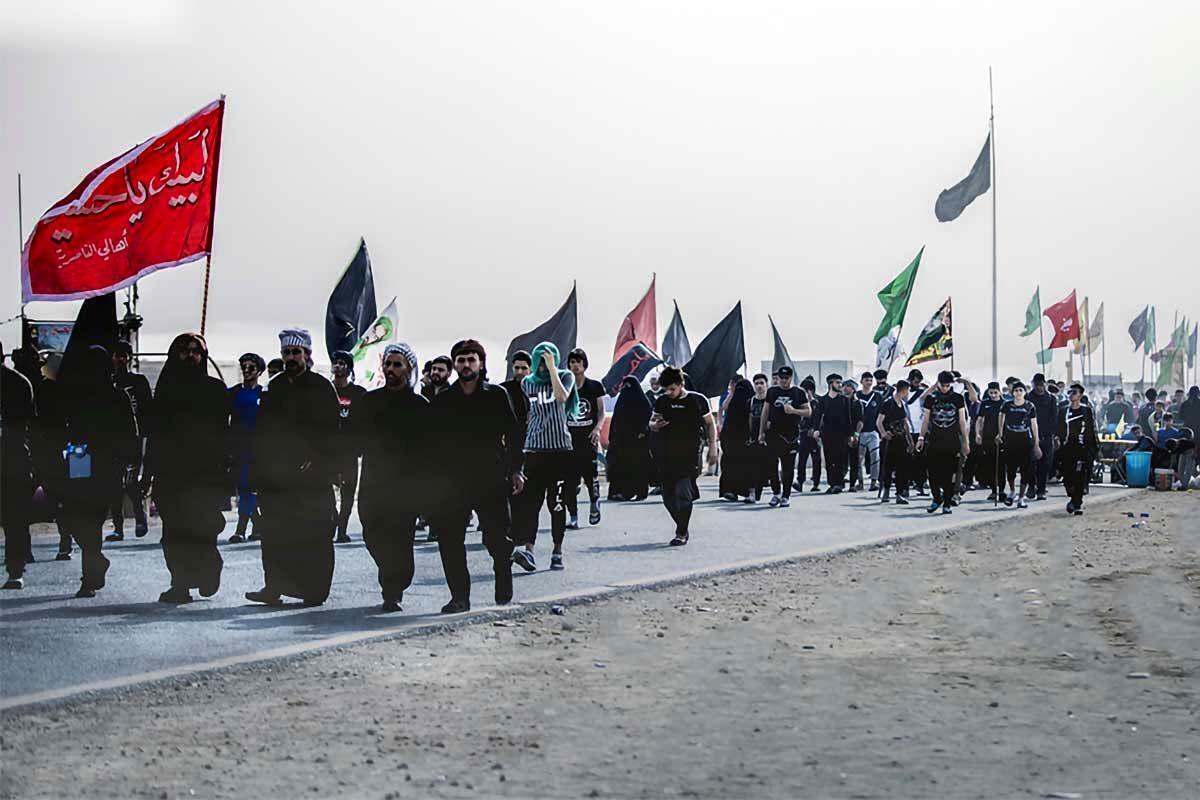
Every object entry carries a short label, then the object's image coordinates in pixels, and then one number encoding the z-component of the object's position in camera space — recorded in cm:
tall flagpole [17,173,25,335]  2697
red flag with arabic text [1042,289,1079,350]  5050
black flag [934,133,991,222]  3541
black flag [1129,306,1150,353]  6938
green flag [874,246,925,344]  3434
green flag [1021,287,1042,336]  6109
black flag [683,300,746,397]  2995
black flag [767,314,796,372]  3781
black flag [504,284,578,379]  3094
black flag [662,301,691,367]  3681
